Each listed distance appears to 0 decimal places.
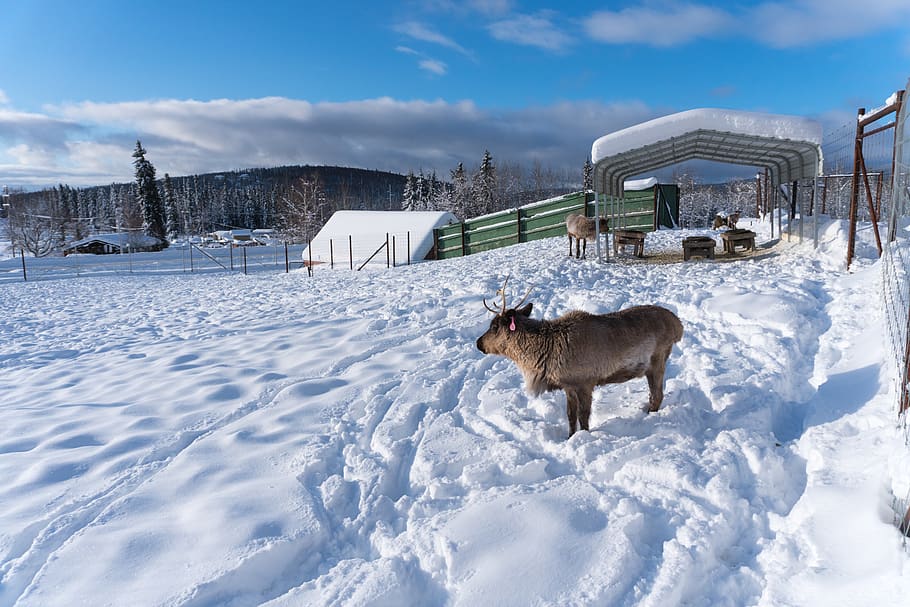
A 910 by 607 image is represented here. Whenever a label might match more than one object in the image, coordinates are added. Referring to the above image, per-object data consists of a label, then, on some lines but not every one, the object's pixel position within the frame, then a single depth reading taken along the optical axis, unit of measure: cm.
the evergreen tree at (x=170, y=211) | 7636
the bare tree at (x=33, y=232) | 5966
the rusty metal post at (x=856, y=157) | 925
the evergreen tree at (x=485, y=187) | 5894
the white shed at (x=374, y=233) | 2962
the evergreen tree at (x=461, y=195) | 6131
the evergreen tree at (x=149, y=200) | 5716
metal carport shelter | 1123
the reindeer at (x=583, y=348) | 459
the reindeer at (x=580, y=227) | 1568
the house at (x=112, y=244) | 5634
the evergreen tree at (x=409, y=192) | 7150
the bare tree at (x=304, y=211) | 5544
